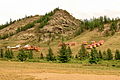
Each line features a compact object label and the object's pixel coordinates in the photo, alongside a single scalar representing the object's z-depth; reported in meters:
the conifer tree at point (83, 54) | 133.05
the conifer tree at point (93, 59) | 104.14
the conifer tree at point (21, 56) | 127.54
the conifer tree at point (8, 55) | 146.73
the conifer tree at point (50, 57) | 129.62
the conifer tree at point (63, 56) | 110.12
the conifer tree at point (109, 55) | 125.25
